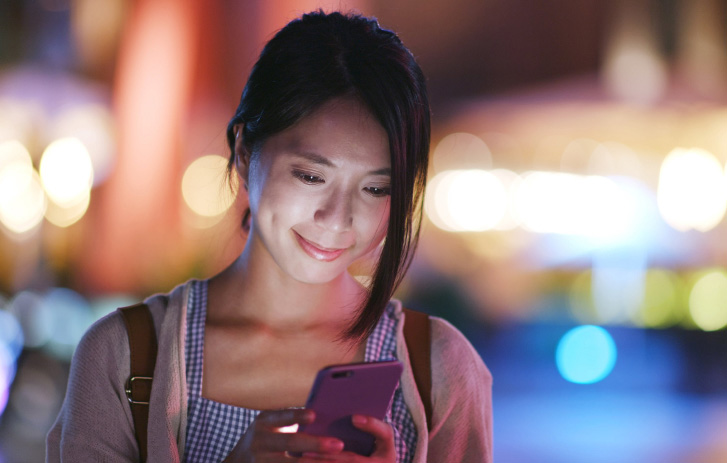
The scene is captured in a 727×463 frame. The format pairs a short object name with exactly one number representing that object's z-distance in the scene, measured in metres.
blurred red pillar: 9.29
